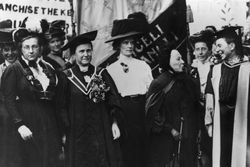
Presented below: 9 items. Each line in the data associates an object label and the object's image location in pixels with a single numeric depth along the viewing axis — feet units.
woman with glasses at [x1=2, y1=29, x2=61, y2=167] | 11.79
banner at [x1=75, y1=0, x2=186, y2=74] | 12.44
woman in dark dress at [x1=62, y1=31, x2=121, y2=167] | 12.14
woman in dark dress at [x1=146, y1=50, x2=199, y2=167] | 12.55
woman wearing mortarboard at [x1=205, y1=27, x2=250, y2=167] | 12.57
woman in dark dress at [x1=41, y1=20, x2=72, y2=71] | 12.14
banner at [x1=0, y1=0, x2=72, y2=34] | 11.97
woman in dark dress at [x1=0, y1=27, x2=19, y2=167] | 11.73
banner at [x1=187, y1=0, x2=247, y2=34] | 12.69
